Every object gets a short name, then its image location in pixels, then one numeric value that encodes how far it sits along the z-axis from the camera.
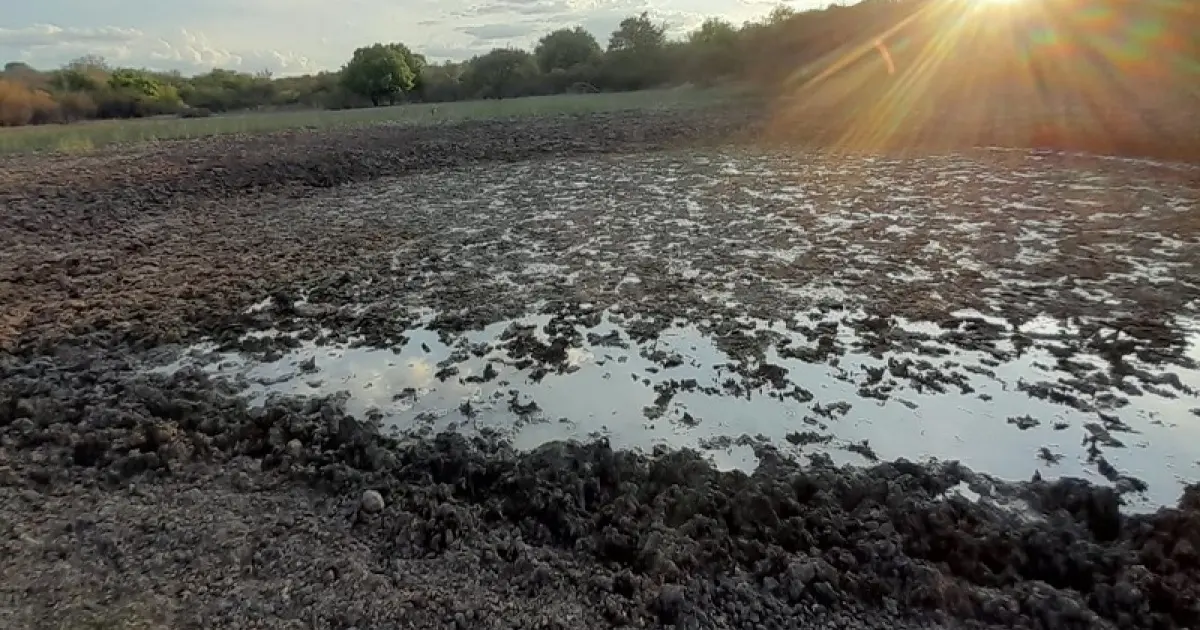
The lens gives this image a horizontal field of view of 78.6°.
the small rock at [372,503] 3.99
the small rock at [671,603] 3.21
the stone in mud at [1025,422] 4.66
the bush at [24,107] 30.60
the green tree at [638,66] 47.22
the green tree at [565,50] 56.75
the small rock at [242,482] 4.27
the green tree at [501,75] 48.53
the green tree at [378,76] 48.75
